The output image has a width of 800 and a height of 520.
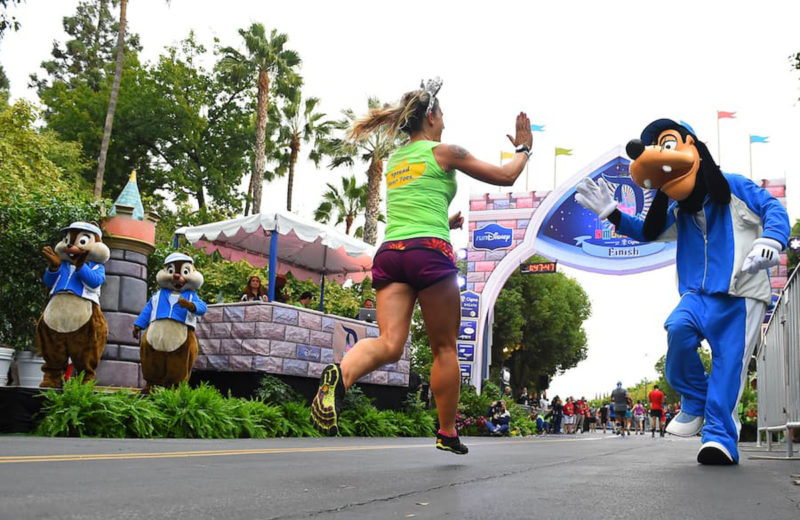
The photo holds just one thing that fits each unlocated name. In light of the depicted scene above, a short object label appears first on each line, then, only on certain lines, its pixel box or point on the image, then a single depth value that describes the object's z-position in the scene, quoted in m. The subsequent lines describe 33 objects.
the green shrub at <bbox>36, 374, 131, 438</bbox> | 6.16
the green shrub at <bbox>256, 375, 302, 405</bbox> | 10.29
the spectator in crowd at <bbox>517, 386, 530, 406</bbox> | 30.47
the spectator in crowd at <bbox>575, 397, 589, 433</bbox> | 31.97
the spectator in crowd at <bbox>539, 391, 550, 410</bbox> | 29.78
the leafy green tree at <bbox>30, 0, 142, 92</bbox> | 41.09
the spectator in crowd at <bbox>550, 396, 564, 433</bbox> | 28.56
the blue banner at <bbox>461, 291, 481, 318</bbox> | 24.86
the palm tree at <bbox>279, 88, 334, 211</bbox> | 35.22
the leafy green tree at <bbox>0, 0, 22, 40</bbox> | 9.62
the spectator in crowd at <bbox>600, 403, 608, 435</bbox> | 34.56
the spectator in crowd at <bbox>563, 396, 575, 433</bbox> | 29.70
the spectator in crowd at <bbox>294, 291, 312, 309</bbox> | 14.74
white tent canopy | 12.27
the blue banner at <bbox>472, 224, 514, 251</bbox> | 25.05
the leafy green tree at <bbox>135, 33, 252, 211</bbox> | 35.50
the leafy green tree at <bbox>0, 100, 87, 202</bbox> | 19.08
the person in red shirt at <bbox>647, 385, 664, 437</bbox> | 21.67
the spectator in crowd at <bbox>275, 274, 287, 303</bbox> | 13.29
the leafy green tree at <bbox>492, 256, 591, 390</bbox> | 43.59
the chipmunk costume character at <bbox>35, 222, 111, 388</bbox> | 7.55
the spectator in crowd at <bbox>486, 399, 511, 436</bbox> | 18.12
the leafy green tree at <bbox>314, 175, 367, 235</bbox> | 35.72
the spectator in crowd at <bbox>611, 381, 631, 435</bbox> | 23.09
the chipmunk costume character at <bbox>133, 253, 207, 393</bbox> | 8.60
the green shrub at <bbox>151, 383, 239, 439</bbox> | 7.28
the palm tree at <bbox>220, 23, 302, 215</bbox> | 32.88
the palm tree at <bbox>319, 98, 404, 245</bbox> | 29.17
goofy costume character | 4.43
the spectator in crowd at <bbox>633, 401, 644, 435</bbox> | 31.34
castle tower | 9.97
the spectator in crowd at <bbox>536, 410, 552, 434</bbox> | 26.92
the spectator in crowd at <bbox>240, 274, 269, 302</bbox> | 12.26
